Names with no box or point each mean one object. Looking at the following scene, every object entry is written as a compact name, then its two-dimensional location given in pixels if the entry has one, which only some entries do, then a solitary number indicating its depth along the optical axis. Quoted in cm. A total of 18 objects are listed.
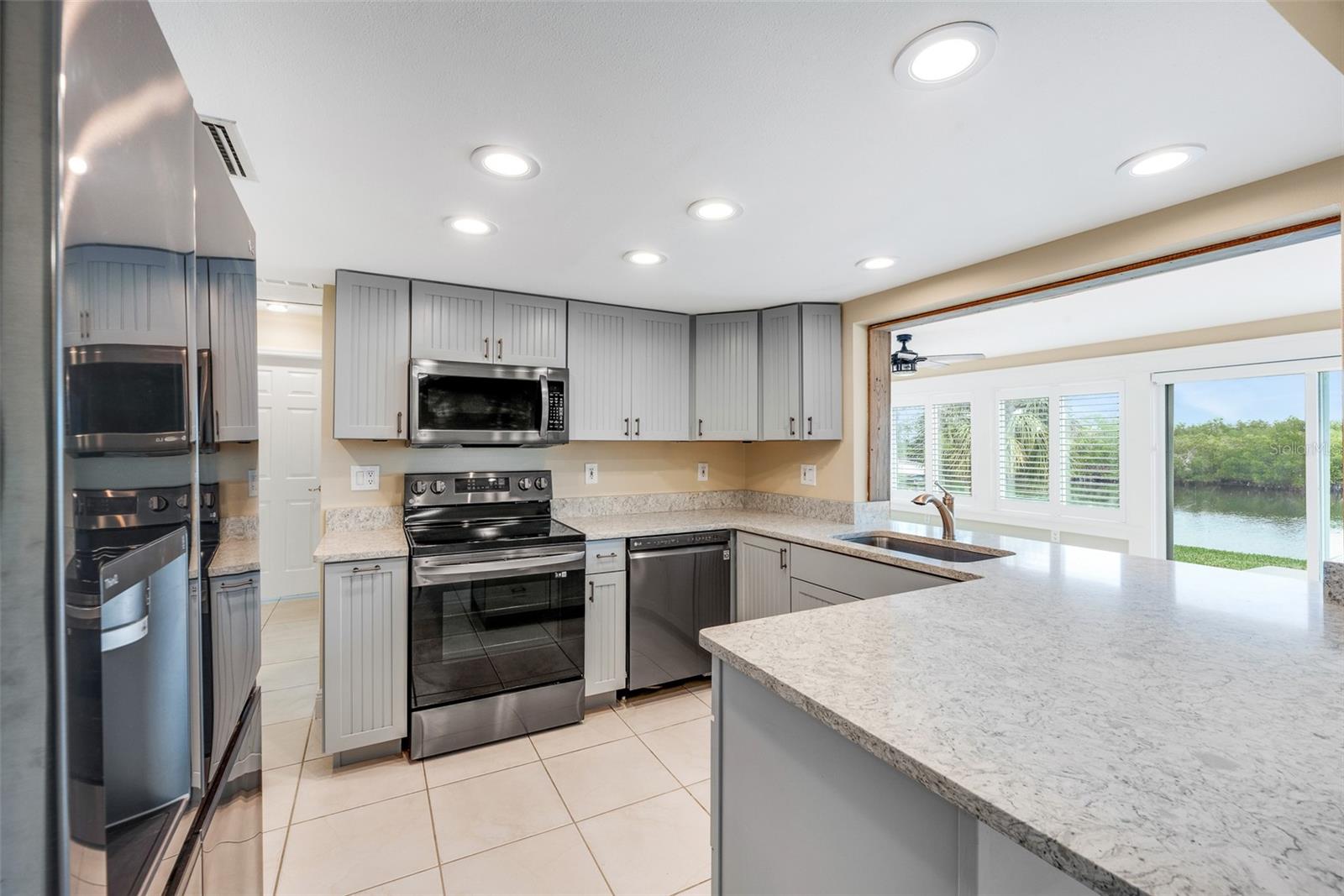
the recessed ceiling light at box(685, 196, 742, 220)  198
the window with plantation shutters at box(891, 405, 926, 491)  633
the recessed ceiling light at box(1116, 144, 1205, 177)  161
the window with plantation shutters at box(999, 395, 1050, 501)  513
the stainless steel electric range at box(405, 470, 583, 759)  248
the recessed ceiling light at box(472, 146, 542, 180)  164
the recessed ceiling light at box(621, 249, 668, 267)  250
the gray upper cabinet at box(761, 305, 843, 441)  334
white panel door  444
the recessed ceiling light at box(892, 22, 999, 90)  116
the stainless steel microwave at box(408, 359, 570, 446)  283
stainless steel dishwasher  302
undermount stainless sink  255
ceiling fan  410
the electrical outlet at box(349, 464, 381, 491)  300
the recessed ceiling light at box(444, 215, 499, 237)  213
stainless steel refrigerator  36
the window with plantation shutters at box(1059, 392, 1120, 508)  464
